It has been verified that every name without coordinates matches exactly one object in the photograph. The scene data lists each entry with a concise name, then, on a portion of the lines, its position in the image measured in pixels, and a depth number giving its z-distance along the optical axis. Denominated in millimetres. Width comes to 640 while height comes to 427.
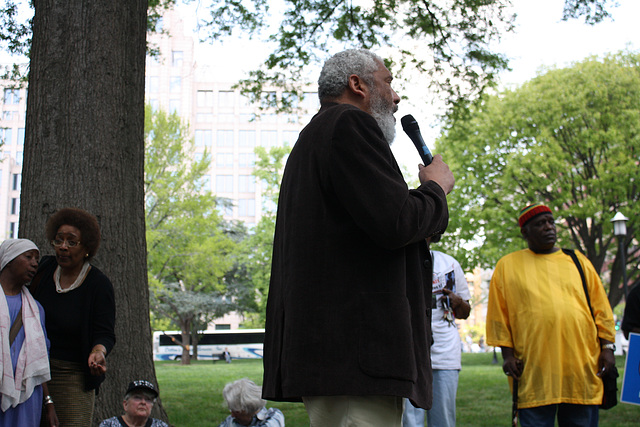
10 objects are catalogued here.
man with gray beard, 2041
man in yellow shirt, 4613
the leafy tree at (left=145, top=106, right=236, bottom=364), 31953
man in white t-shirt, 5367
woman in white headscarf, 3828
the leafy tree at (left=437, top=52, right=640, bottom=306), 23781
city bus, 50000
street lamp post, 20438
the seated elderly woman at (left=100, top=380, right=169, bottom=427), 5023
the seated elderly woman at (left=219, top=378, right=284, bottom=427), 5211
